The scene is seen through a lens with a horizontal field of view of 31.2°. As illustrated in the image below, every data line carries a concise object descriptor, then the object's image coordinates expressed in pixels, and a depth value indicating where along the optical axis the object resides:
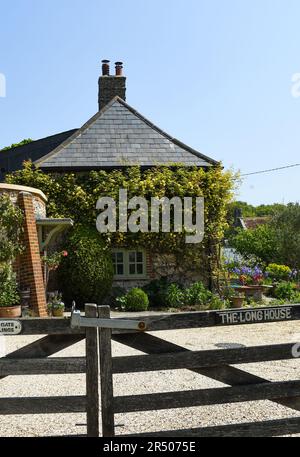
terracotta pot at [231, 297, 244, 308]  15.02
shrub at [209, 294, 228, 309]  14.39
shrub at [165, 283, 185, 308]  15.16
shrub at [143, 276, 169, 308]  15.56
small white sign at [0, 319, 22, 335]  3.39
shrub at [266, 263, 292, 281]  20.78
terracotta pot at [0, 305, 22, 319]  12.08
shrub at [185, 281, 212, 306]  15.21
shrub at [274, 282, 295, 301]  16.08
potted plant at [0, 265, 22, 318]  12.12
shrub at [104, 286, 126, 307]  15.87
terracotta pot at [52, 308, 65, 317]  13.61
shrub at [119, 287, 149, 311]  14.67
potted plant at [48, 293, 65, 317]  13.61
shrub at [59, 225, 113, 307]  15.02
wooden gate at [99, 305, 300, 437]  3.40
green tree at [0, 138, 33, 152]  41.91
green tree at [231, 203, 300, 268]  26.86
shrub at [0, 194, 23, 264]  12.23
